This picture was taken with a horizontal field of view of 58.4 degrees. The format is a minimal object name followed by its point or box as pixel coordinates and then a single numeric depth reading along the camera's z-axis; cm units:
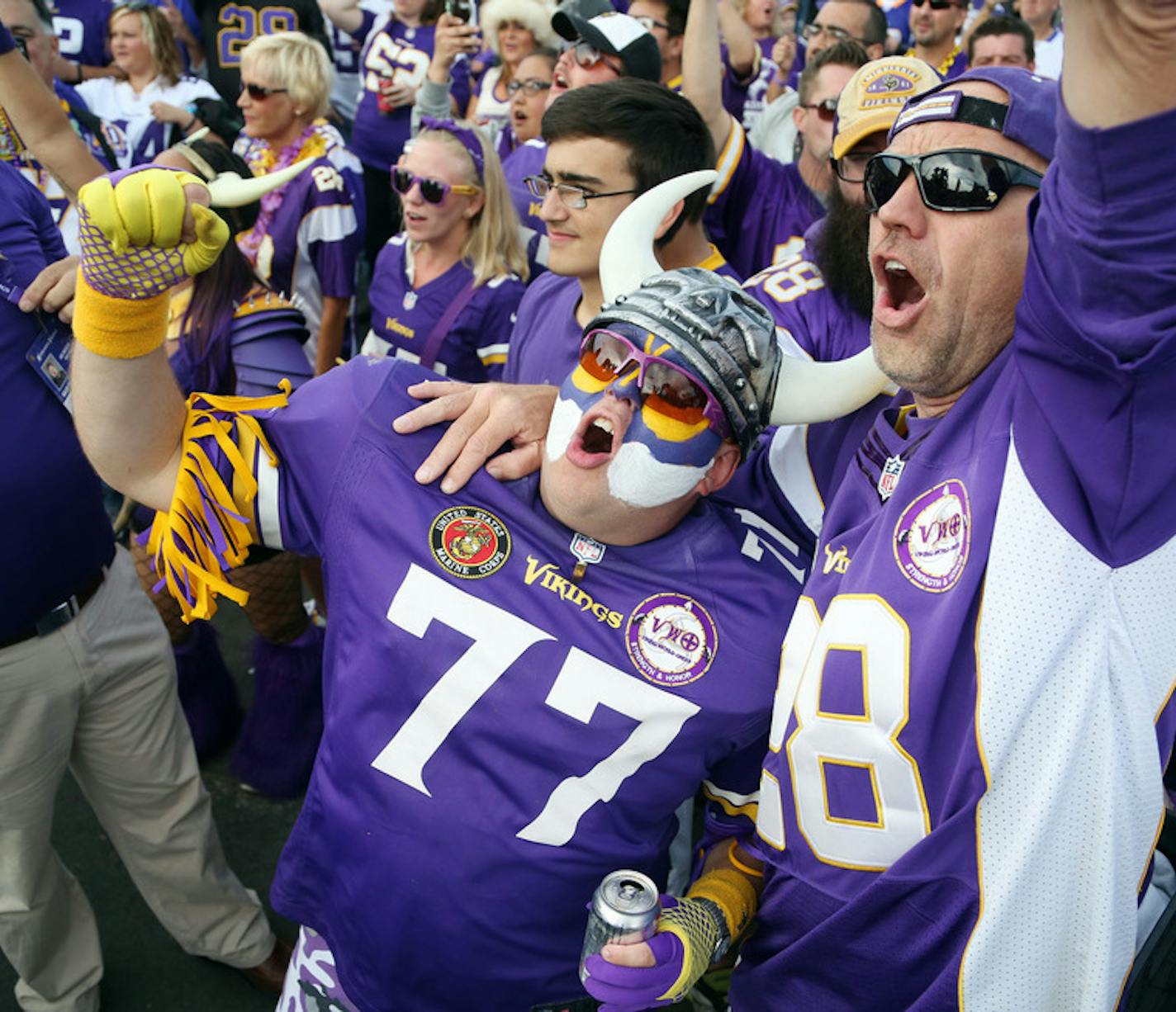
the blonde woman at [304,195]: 511
